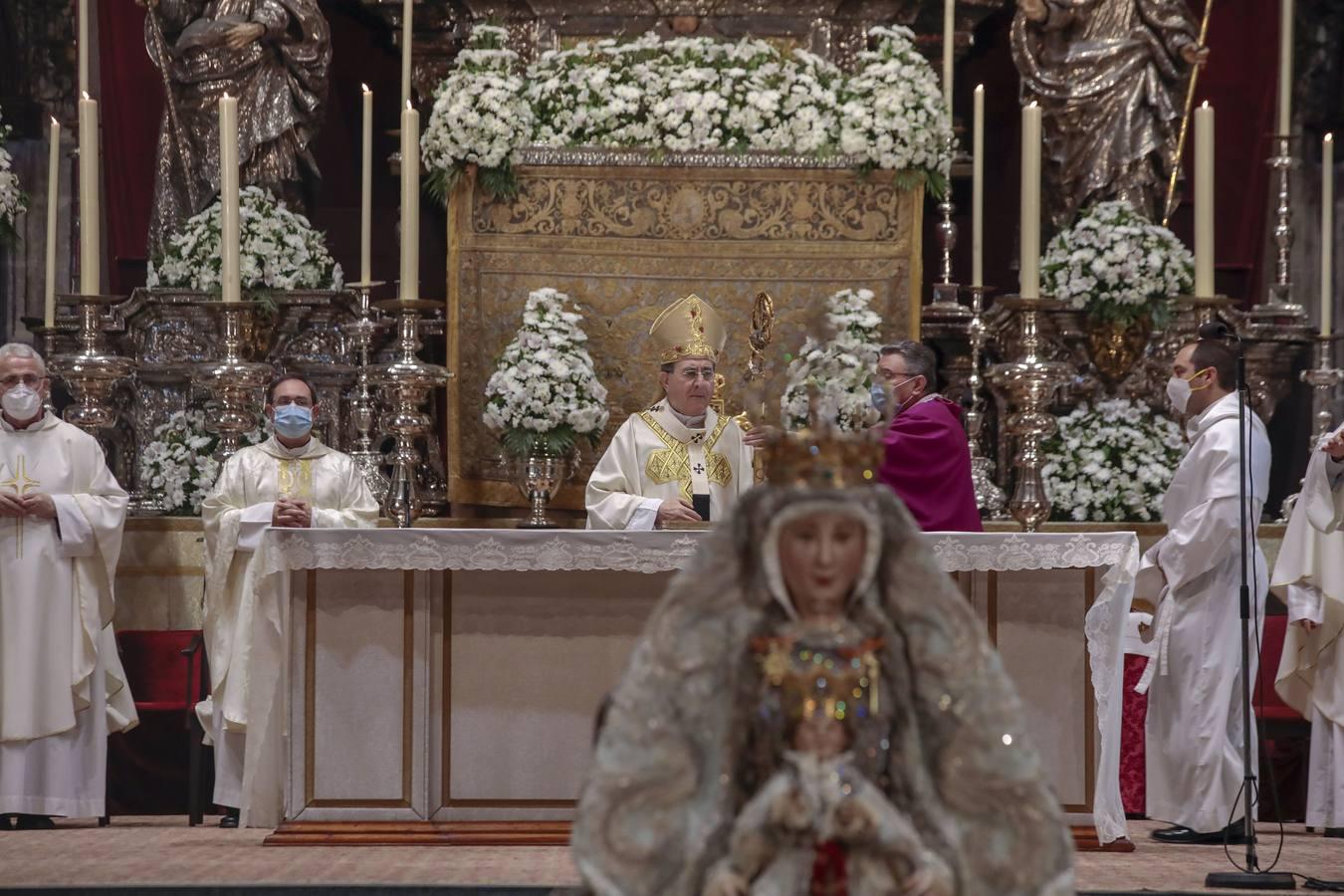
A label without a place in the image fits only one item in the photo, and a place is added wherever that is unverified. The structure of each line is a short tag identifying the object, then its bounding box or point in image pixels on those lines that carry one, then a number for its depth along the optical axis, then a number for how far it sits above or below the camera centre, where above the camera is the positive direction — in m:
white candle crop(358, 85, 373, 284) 15.95 +0.89
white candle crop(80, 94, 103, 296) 14.02 +0.74
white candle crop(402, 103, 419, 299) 13.82 +0.81
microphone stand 12.58 -1.20
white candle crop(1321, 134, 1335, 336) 17.91 +1.00
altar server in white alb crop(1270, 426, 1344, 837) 15.84 -0.72
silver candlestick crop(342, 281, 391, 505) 15.70 +0.08
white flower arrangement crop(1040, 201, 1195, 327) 18.80 +0.81
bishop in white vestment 15.95 -0.02
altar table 13.79 -0.81
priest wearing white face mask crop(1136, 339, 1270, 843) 15.48 -0.70
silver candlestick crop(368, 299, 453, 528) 14.04 +0.15
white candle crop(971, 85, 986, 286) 18.84 +1.12
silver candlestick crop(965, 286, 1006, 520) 18.44 +0.05
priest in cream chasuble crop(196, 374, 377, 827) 16.42 -0.36
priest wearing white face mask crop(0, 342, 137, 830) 16.39 -0.78
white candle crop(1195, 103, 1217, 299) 12.98 +0.79
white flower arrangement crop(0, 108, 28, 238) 18.72 +1.08
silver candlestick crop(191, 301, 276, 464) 13.87 +0.18
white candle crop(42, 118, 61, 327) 18.39 +0.98
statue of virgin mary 7.81 -0.54
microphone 13.11 +0.36
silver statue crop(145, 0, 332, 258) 19.42 +1.64
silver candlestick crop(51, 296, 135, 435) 14.79 +0.22
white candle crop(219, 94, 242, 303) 13.66 +0.79
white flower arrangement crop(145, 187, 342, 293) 18.70 +0.83
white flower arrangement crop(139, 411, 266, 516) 18.58 -0.16
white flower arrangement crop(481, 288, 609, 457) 17.56 +0.17
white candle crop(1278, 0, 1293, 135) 18.72 +1.73
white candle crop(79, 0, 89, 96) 16.85 +1.69
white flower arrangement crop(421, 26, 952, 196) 18.44 +1.52
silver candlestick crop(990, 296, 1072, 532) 13.90 +0.13
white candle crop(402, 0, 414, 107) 16.50 +1.57
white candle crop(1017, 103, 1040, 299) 13.83 +0.75
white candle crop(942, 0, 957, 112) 17.98 +1.79
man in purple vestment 14.70 -0.06
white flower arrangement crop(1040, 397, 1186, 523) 18.70 -0.11
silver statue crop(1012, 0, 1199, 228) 19.61 +1.70
